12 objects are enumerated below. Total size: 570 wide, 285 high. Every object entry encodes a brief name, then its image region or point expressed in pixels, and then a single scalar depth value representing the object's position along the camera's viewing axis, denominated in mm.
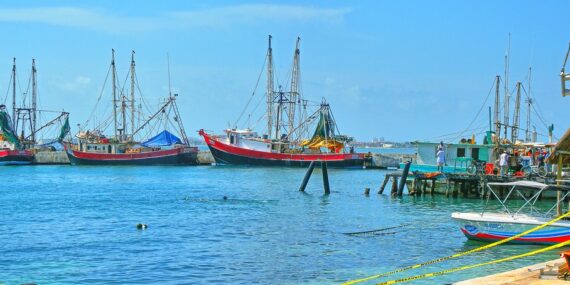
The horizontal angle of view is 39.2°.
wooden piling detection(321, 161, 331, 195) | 50788
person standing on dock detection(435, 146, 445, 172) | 48531
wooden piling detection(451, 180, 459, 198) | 46438
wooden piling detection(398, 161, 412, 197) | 45969
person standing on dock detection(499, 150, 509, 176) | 43375
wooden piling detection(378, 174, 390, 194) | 49106
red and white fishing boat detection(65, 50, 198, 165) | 98250
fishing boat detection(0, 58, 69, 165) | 104750
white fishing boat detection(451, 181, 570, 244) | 25188
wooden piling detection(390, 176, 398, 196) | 48884
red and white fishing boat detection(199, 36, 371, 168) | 90938
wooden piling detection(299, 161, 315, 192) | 48475
